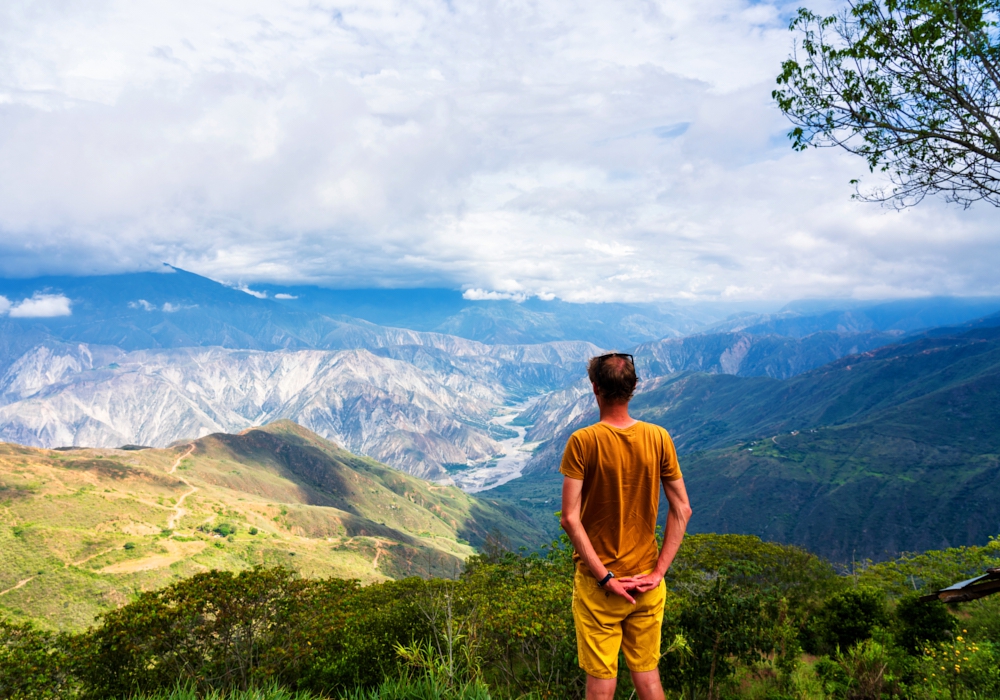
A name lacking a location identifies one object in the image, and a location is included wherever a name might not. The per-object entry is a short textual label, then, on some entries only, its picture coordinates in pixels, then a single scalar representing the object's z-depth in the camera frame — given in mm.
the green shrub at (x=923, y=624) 19453
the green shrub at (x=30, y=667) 14336
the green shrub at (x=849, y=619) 21797
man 4398
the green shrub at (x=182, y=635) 15648
